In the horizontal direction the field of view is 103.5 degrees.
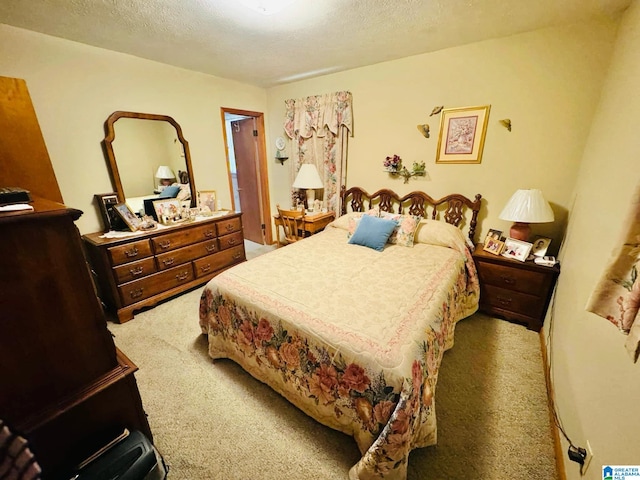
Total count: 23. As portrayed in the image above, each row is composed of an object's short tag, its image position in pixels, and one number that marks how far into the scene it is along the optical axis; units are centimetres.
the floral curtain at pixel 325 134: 313
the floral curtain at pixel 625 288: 69
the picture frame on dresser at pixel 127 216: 245
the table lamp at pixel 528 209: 206
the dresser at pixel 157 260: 227
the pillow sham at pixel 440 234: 240
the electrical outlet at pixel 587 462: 96
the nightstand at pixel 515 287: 208
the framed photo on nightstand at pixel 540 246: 219
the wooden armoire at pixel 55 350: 72
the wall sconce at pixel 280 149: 388
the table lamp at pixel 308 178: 338
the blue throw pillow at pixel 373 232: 243
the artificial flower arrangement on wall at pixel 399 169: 281
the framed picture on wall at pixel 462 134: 242
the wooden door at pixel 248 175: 400
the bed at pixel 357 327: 112
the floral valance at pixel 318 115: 309
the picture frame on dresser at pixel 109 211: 243
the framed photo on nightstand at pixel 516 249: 216
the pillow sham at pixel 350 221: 278
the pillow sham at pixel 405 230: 250
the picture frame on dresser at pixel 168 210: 276
